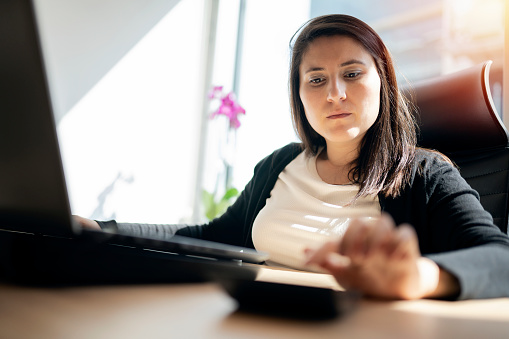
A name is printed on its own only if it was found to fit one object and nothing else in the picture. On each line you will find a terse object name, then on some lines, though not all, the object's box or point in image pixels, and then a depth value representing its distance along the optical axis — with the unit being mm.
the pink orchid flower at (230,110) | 2432
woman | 907
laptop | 361
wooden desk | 309
